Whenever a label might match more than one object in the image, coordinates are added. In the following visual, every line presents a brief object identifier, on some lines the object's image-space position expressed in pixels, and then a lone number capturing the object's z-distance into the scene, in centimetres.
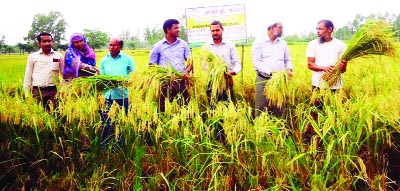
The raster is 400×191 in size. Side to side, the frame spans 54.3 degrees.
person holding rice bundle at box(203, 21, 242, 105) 391
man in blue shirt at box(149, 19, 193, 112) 402
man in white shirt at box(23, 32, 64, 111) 411
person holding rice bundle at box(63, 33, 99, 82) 395
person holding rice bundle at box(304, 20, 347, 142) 384
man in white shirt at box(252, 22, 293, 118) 425
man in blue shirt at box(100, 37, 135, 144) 401
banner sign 482
